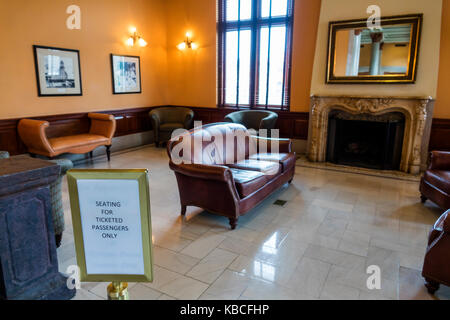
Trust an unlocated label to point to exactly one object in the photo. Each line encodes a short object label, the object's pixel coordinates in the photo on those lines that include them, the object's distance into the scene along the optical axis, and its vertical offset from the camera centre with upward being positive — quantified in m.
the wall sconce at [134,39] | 6.94 +1.32
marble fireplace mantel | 5.19 -0.20
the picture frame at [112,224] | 1.02 -0.41
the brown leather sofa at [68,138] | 4.89 -0.68
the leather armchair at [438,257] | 2.12 -1.07
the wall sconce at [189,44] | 7.63 +1.34
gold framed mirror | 5.21 +0.86
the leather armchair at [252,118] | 6.49 -0.38
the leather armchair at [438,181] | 3.45 -0.92
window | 6.60 +1.04
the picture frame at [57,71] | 5.32 +0.49
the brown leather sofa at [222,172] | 3.20 -0.83
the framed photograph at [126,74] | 6.76 +0.56
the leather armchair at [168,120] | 7.23 -0.50
